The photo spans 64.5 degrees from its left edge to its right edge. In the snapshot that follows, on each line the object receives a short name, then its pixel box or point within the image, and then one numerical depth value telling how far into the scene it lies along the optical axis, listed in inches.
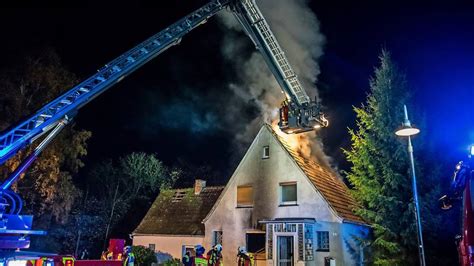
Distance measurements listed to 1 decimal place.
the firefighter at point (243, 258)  457.7
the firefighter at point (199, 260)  402.1
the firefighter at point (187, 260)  410.0
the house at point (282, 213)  643.5
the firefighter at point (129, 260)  503.2
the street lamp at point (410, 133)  298.4
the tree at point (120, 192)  1305.4
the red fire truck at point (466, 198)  238.5
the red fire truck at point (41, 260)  285.3
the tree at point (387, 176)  581.6
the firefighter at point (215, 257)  429.7
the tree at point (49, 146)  675.4
